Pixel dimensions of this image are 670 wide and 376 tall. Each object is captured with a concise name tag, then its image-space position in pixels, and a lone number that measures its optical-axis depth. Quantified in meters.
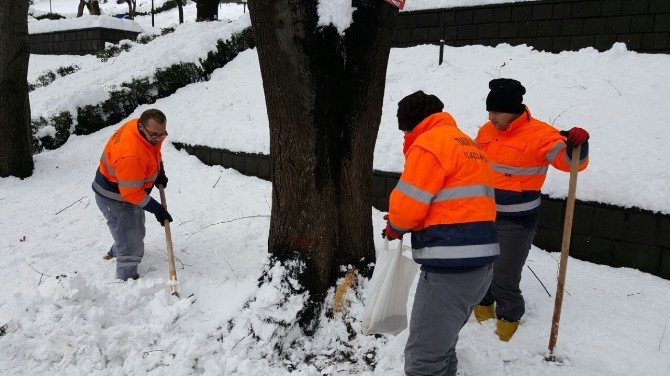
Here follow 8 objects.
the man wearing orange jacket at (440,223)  2.01
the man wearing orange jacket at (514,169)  2.60
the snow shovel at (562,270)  2.62
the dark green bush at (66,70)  11.09
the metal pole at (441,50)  6.21
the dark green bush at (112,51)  11.06
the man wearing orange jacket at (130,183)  3.43
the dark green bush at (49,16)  24.01
